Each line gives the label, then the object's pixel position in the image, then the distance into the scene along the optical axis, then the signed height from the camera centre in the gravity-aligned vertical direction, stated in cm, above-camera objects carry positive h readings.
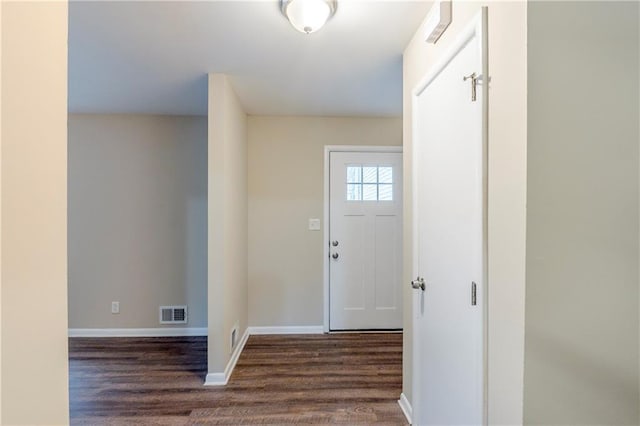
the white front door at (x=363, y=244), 341 -34
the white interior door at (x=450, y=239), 115 -12
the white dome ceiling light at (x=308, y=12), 149 +95
